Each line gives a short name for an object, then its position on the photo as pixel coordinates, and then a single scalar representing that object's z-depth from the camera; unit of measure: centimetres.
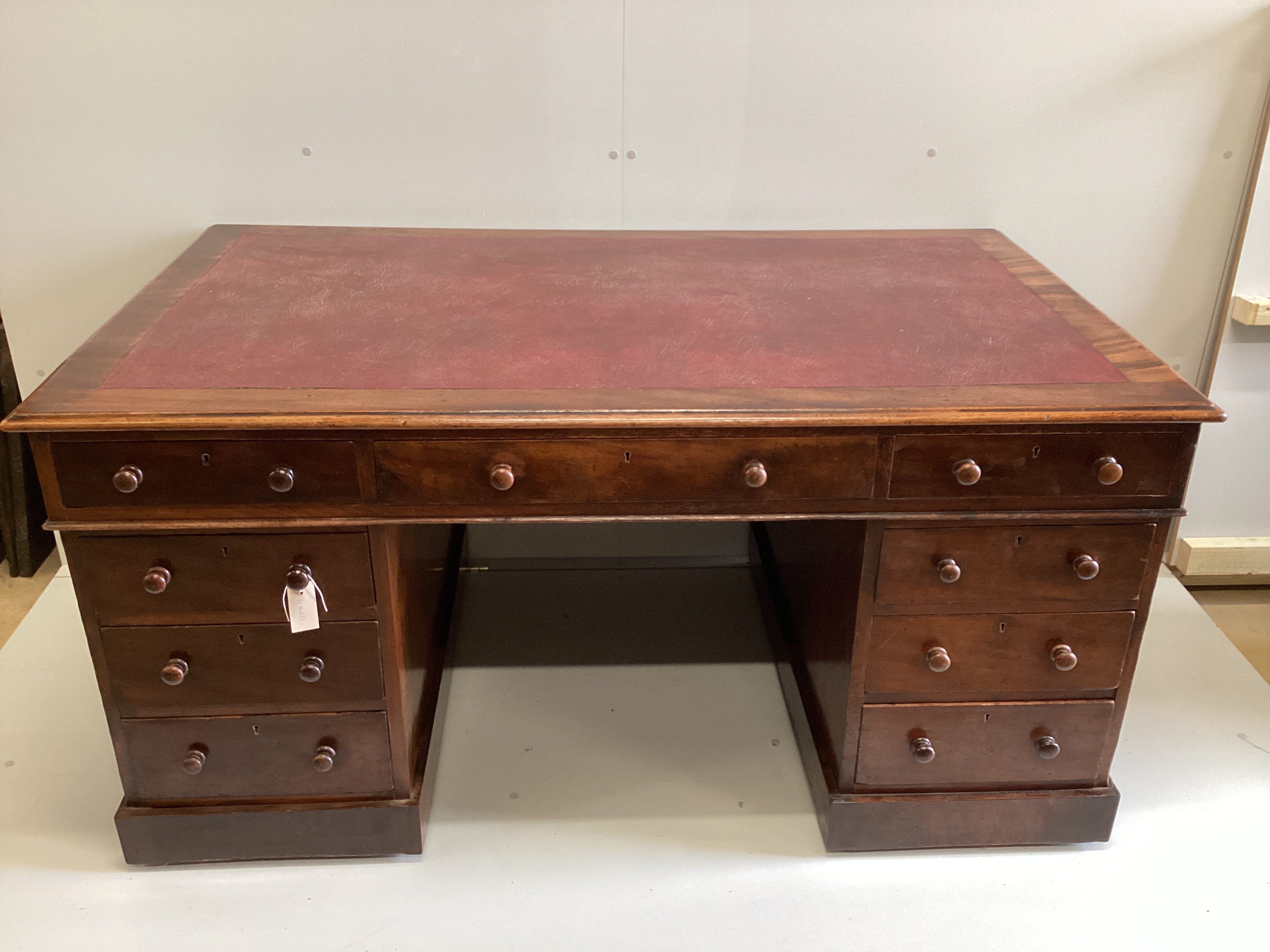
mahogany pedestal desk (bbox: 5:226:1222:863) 138
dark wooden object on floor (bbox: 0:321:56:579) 231
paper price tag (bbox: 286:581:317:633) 146
